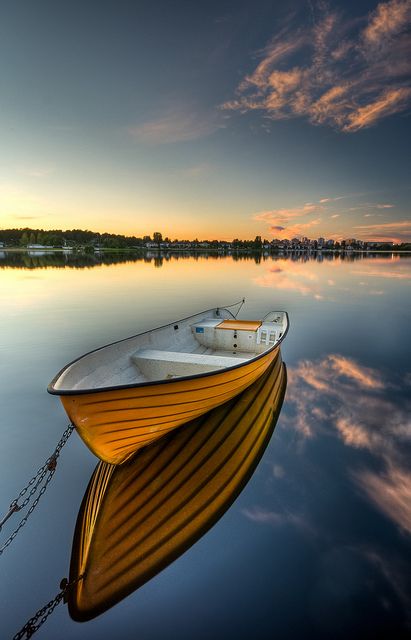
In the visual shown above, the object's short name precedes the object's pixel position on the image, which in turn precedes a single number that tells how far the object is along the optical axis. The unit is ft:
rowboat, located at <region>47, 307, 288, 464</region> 15.66
